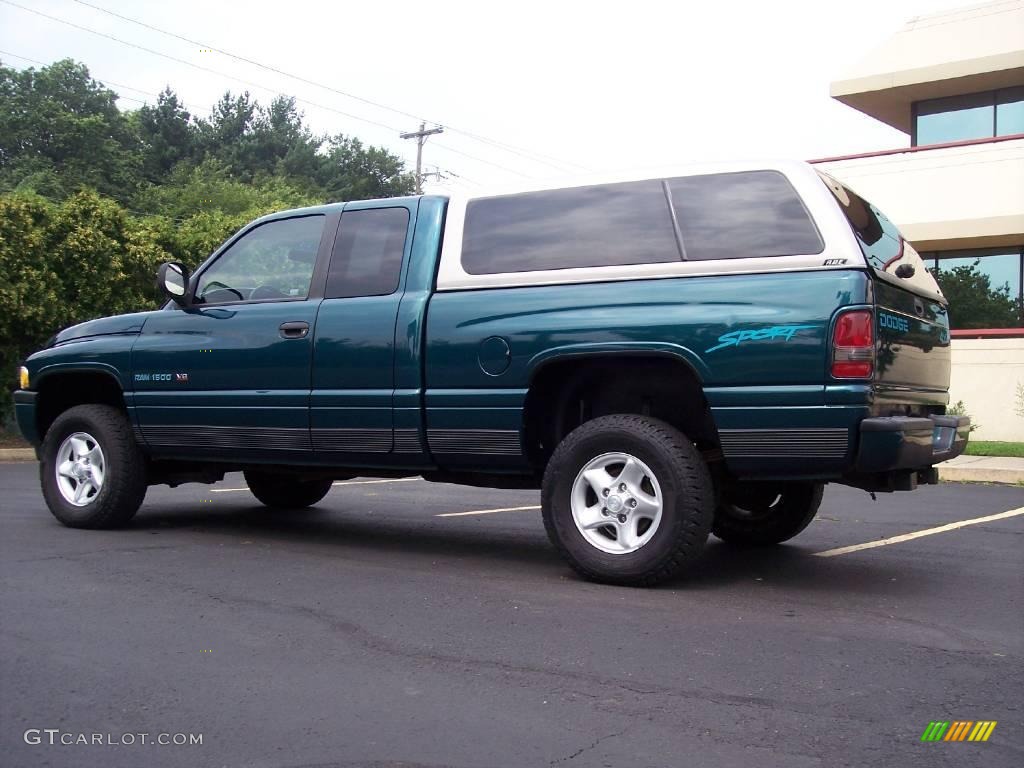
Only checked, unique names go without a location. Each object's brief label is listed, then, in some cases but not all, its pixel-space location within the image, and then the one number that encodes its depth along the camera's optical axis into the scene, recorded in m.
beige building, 16.80
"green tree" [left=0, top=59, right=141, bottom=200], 52.31
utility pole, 41.78
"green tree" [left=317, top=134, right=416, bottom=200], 61.38
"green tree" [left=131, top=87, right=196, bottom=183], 58.66
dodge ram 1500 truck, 4.64
